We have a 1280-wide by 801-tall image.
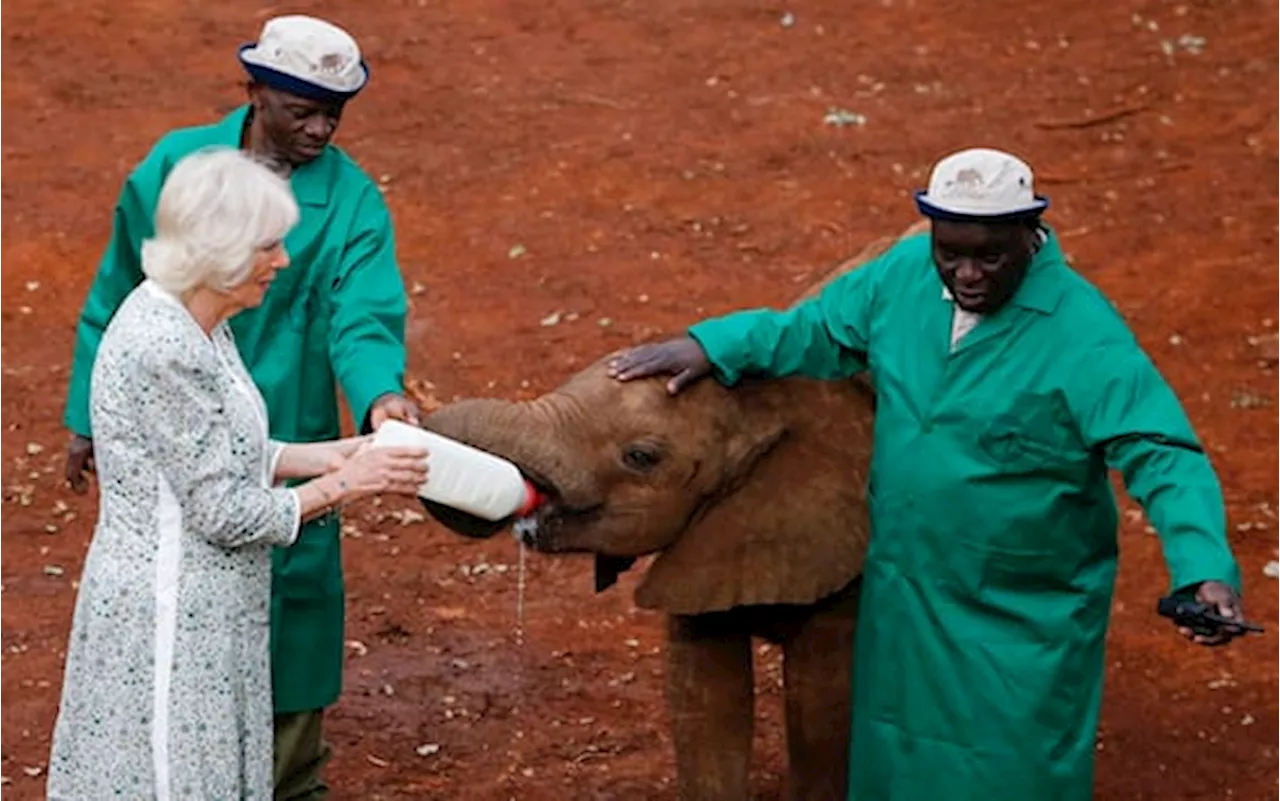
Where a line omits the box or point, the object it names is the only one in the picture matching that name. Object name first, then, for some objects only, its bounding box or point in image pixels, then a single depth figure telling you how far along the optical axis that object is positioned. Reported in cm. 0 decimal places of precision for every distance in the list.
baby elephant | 1293
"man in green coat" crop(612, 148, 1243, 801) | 1155
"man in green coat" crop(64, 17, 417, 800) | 1294
